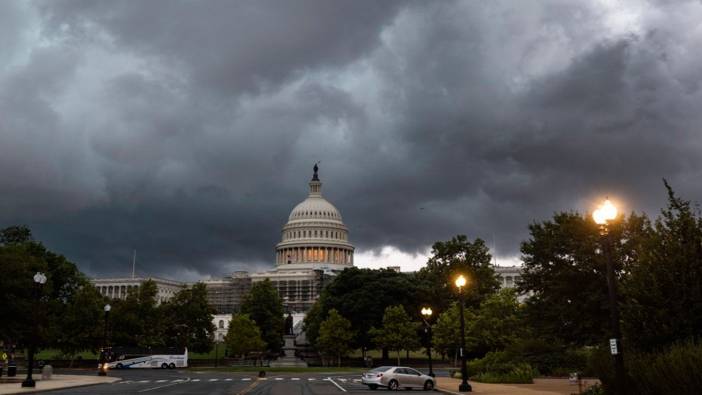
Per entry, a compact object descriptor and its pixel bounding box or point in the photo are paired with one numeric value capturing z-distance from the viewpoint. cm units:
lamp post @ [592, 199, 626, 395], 1653
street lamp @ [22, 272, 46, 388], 3444
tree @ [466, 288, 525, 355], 6488
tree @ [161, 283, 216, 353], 9319
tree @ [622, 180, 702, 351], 1820
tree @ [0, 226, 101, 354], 4706
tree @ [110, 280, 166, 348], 8581
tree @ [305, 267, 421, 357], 9631
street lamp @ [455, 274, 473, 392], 3184
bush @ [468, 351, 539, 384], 3841
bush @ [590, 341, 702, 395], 1501
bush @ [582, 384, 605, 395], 2286
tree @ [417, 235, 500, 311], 8931
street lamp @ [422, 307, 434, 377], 4928
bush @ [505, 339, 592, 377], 4025
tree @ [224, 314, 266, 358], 9194
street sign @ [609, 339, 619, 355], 1639
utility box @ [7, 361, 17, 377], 4711
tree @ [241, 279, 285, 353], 11194
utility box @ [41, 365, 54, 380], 4400
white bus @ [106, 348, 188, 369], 7762
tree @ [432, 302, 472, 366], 7369
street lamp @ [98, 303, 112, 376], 5188
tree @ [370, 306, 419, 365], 8538
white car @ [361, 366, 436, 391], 3682
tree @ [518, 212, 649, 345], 3809
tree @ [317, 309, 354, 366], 8956
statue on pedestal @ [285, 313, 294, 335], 10922
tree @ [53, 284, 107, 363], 7656
